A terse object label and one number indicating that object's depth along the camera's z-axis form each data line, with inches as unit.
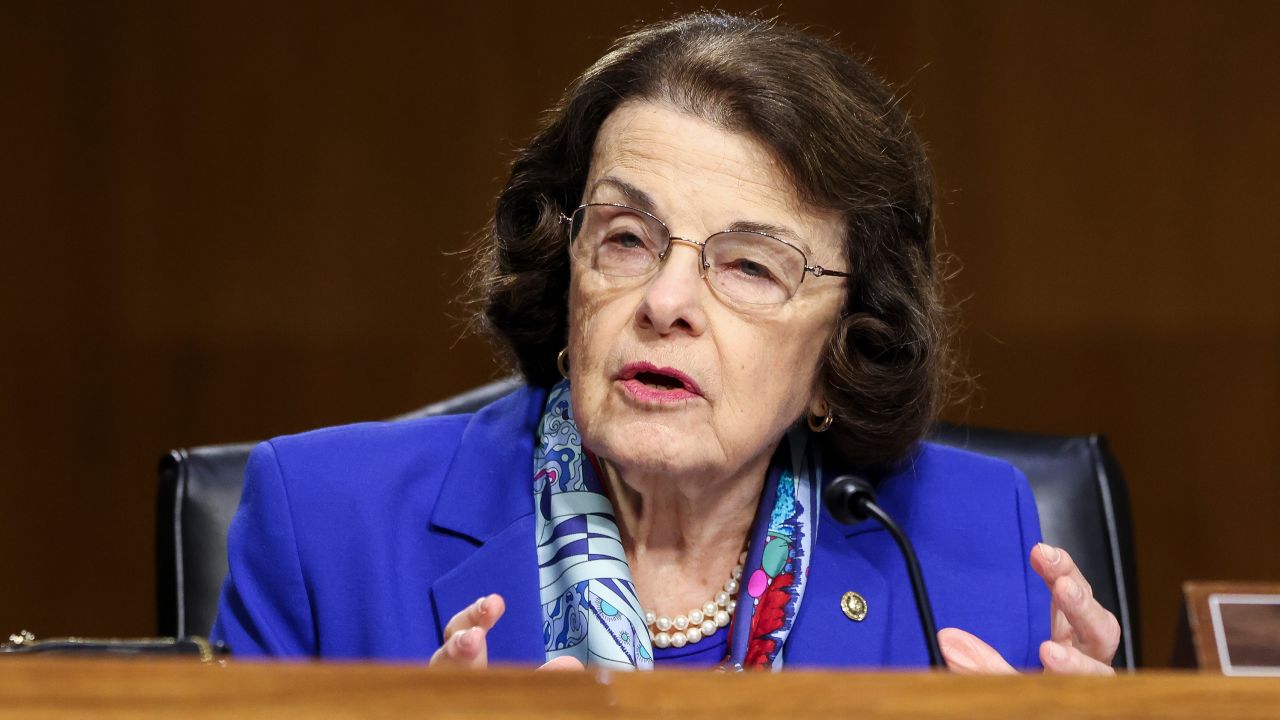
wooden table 129.2
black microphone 152.1
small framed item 150.0
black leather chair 156.6
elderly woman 153.0
